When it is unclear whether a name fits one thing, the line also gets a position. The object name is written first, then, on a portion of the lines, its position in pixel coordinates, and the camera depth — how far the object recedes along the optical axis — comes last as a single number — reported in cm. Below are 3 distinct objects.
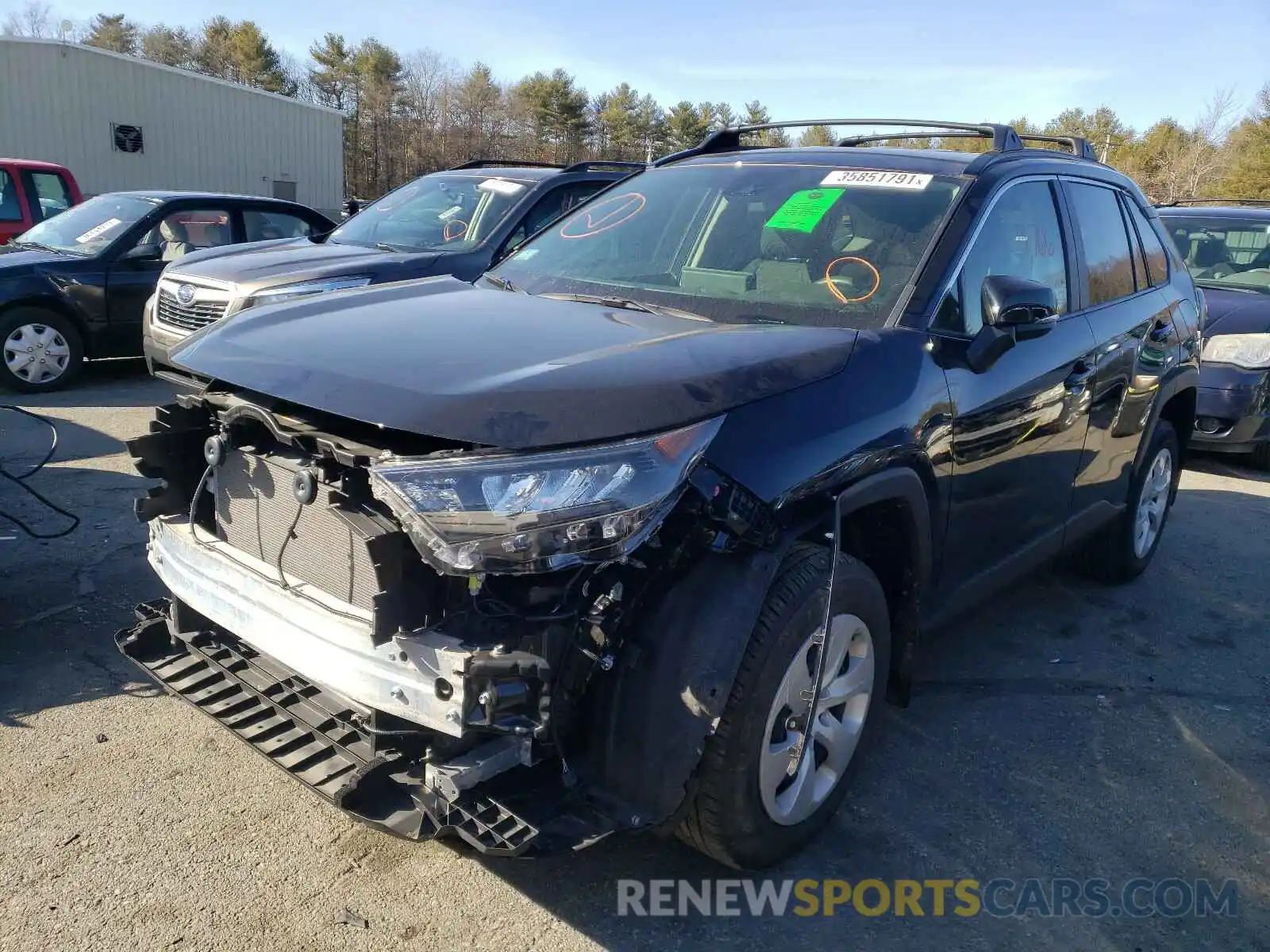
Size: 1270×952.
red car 1144
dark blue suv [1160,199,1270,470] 748
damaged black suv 212
